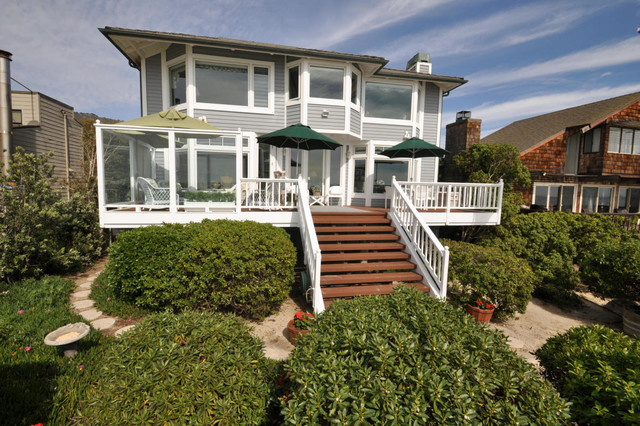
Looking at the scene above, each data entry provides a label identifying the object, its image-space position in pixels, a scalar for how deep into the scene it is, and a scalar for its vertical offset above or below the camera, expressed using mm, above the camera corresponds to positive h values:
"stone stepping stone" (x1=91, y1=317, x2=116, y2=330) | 4762 -2401
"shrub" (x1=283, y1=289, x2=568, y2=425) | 1743 -1274
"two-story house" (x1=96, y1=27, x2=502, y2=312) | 6840 +1137
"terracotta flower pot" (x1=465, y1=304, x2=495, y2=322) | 6062 -2569
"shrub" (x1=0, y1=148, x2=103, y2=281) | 5883 -958
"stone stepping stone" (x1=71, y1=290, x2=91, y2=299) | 5855 -2336
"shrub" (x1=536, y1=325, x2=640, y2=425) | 1906 -1406
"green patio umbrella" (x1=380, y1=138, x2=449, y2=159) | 9452 +1447
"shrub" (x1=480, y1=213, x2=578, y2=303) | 8102 -1668
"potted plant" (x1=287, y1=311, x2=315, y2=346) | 4621 -2298
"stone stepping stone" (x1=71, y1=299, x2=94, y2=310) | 5413 -2353
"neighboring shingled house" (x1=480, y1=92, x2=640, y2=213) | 14422 +1976
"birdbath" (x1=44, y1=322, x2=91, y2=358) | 3514 -1973
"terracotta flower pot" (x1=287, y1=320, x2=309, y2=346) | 4686 -2350
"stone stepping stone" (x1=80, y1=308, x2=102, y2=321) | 5035 -2377
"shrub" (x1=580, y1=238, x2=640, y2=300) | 6643 -1792
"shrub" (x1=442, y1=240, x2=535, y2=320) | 6176 -1886
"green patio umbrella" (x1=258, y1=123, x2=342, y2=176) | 8178 +1509
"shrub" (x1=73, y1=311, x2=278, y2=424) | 1945 -1458
